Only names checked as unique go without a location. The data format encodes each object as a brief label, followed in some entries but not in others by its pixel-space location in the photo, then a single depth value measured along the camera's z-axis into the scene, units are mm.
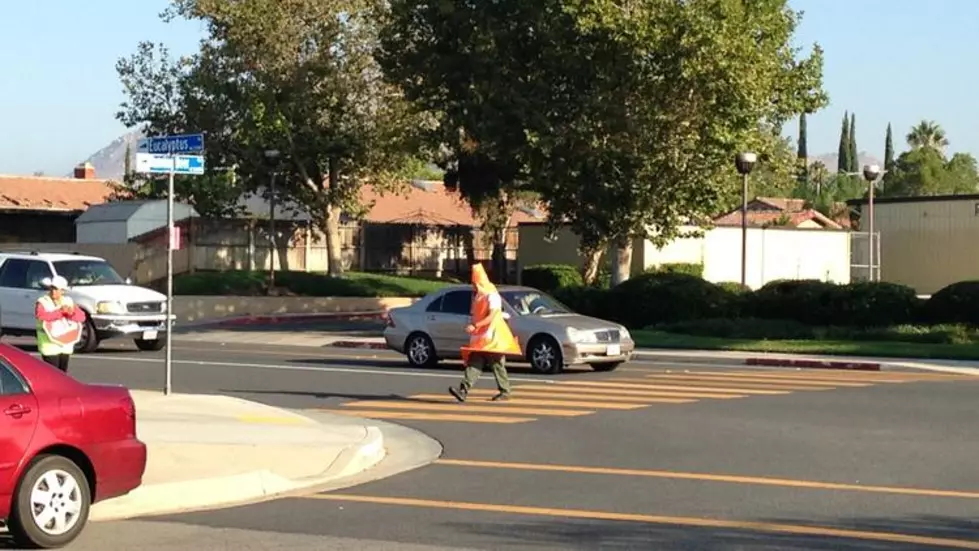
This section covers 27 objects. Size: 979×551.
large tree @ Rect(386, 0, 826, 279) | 38000
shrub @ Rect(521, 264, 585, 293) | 55981
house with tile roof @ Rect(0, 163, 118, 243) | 59906
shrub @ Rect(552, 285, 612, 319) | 40469
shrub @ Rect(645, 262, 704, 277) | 53784
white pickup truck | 29703
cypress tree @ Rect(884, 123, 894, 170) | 131375
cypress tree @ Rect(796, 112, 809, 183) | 125250
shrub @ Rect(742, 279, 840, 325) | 37156
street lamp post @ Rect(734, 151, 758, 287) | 37281
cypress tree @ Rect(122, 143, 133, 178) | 76200
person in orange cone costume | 19438
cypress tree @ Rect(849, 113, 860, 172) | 135700
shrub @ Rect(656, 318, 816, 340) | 35906
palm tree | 126562
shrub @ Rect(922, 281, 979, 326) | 34844
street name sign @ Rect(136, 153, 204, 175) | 18375
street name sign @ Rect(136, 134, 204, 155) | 18344
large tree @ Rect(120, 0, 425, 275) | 49438
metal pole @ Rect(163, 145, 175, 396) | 18500
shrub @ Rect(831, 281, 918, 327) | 36000
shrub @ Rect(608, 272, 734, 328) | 38875
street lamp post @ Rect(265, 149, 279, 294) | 47469
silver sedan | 24562
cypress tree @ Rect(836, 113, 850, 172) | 133125
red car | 9961
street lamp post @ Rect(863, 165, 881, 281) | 42812
